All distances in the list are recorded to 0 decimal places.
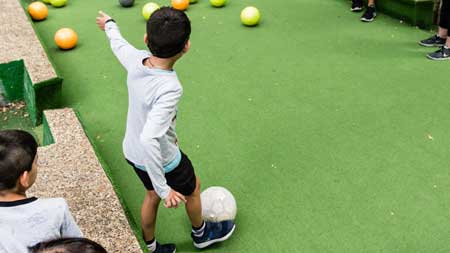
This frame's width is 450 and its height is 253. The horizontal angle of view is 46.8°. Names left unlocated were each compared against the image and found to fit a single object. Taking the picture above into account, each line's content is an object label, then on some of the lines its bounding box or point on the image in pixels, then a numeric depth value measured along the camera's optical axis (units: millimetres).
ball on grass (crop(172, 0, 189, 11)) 6777
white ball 3279
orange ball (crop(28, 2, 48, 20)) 6645
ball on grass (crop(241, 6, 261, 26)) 6164
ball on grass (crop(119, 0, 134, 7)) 6938
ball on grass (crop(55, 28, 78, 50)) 5812
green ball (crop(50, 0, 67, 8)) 7059
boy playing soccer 2412
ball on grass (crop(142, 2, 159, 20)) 6430
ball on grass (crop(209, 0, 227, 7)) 6798
